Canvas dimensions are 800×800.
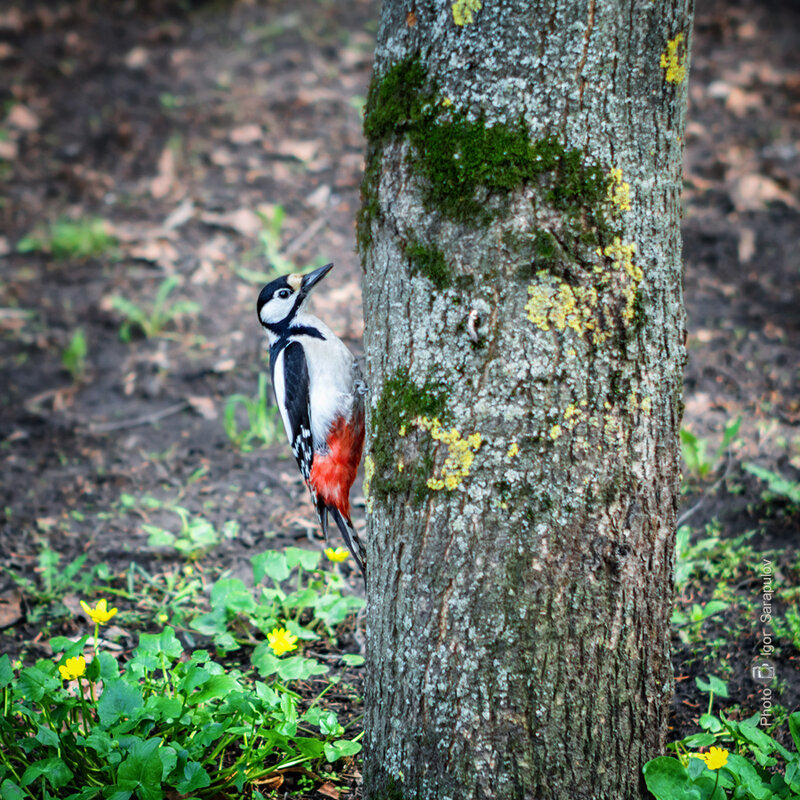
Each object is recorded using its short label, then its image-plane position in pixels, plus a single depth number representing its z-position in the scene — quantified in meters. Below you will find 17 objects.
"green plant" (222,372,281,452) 8.55
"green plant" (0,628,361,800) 4.16
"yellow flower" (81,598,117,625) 4.85
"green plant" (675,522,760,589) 6.11
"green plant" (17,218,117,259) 12.03
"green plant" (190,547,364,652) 5.61
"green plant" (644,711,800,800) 3.89
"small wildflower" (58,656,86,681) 4.46
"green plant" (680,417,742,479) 7.15
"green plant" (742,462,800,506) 6.83
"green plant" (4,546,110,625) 6.44
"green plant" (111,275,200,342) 10.42
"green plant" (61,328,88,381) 9.85
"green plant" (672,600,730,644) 5.55
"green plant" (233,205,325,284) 10.98
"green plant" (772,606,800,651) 5.48
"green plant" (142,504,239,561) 6.80
